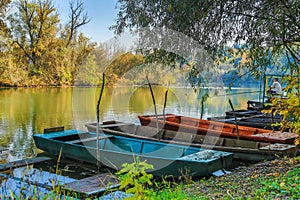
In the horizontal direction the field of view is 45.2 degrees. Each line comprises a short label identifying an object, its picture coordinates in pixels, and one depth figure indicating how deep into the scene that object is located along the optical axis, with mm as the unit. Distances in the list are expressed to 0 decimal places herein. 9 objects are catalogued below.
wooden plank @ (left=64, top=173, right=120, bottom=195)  4711
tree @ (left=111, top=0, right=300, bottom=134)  4969
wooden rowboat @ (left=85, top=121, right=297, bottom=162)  6914
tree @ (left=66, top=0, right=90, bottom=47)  34906
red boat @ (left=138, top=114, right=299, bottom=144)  7672
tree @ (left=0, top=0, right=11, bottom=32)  32125
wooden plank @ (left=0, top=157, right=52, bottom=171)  6189
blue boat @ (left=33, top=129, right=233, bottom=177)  6117
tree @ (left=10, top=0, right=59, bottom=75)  33312
